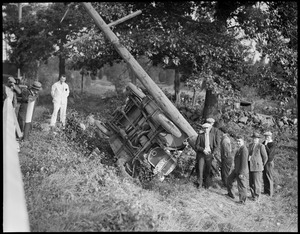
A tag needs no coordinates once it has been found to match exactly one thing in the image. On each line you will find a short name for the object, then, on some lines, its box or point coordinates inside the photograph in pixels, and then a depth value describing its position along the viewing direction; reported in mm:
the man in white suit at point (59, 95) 10109
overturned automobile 8328
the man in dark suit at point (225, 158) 8180
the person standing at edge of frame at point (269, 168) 8164
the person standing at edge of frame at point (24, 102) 8281
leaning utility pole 8664
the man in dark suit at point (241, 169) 7730
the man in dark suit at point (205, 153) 8086
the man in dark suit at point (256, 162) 7992
